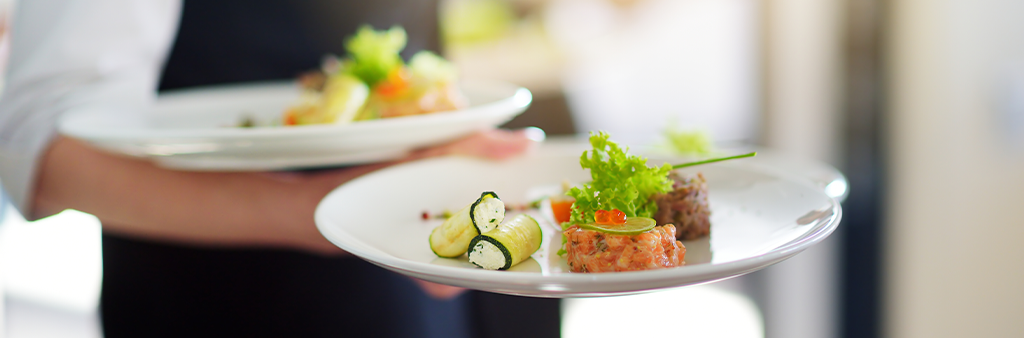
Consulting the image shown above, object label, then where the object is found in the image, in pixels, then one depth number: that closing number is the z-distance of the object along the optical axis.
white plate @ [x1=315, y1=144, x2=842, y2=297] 0.51
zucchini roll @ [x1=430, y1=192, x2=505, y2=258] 0.68
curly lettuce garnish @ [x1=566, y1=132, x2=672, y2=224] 0.68
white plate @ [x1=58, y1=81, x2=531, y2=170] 0.85
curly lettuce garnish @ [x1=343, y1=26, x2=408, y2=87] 1.41
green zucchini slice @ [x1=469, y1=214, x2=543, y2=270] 0.64
